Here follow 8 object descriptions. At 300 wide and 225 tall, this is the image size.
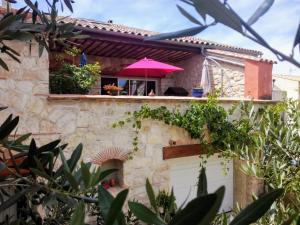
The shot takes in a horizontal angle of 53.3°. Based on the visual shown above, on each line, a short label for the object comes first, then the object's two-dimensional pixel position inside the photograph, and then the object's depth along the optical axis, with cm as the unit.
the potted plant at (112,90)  792
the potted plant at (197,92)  912
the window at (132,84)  1086
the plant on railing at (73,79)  656
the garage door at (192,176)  786
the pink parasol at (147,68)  871
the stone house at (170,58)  878
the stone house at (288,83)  1538
